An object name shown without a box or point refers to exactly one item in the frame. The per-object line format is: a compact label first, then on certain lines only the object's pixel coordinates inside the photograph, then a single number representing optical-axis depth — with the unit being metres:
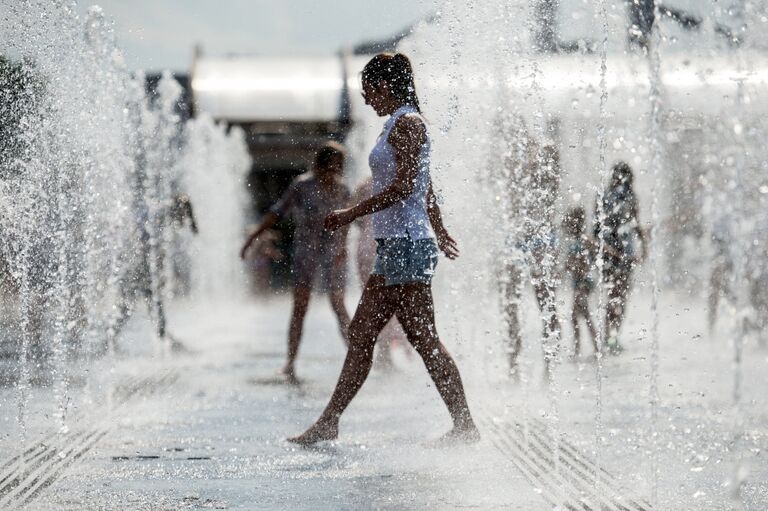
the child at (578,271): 16.66
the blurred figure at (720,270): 20.80
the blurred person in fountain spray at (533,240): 14.23
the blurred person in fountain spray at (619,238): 17.11
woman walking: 9.69
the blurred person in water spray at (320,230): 16.03
